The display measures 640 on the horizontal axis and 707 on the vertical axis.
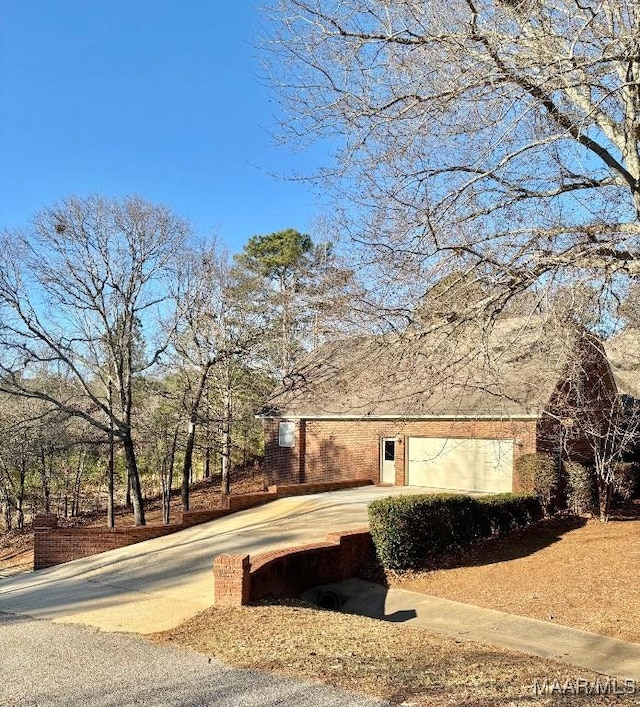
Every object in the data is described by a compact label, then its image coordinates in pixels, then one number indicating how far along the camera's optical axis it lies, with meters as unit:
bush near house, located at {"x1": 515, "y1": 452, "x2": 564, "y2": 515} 17.38
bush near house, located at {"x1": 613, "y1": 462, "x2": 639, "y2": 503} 17.78
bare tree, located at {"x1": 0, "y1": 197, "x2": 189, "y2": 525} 17.73
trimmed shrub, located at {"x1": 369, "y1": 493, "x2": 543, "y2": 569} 13.02
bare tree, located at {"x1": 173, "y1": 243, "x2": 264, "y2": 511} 20.12
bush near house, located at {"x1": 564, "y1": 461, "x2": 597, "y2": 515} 17.38
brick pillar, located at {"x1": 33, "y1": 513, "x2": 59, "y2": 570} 14.76
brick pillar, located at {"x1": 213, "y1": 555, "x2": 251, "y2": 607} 9.23
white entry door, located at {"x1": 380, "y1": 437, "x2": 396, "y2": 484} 22.76
